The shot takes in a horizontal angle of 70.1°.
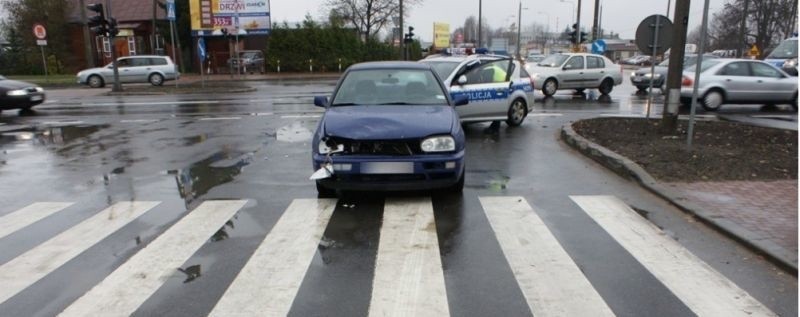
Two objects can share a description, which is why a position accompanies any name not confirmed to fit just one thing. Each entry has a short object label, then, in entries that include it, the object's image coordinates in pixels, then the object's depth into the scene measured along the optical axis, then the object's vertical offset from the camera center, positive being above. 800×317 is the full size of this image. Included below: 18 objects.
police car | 11.54 -0.68
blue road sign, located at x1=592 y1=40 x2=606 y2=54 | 33.02 +0.34
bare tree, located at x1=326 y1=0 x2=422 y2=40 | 52.22 +3.58
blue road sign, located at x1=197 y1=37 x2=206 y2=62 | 31.22 +0.22
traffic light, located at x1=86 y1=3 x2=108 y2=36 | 22.62 +1.25
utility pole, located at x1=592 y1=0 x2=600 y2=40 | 34.94 +1.76
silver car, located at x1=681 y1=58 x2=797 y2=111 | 16.11 -0.90
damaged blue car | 5.89 -1.01
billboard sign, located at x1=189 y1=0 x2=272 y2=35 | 39.50 +2.62
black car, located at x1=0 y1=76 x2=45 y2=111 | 16.86 -1.24
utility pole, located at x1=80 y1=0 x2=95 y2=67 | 38.00 +0.31
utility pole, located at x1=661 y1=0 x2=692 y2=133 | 9.33 -0.03
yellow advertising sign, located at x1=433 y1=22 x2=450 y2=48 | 69.44 +2.12
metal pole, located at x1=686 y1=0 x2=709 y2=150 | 7.67 -0.12
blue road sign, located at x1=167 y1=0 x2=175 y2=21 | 24.73 +1.84
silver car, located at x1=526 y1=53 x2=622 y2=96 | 20.47 -0.75
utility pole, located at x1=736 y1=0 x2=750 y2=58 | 35.47 +1.30
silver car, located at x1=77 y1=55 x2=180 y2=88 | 29.12 -0.97
